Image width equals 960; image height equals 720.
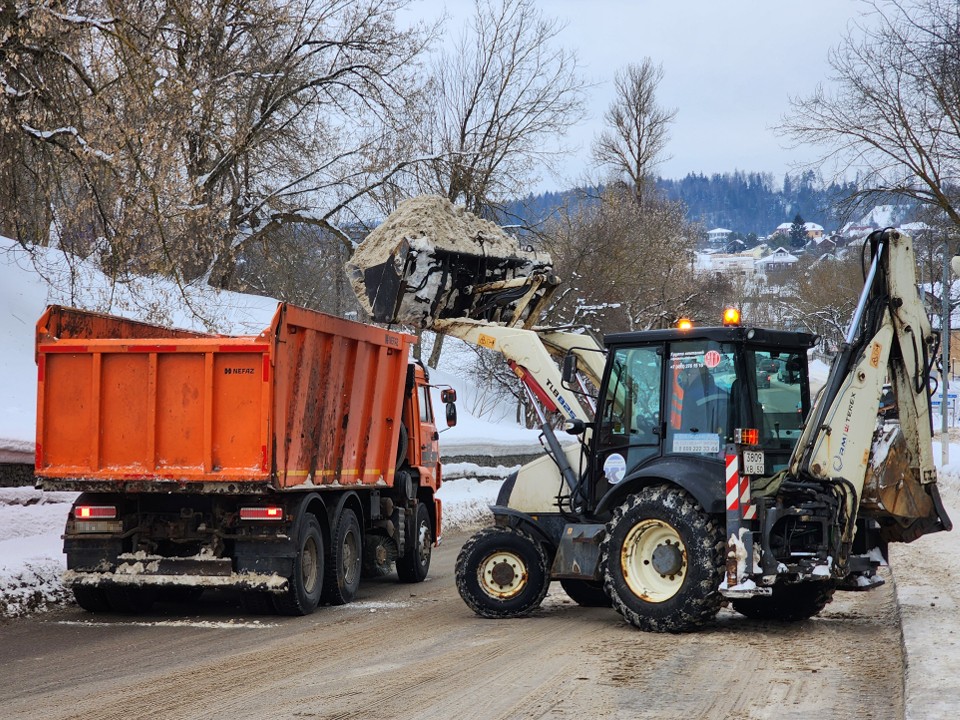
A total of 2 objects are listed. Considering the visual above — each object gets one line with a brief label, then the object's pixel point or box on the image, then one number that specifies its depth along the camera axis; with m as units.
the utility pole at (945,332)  34.81
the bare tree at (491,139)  34.88
